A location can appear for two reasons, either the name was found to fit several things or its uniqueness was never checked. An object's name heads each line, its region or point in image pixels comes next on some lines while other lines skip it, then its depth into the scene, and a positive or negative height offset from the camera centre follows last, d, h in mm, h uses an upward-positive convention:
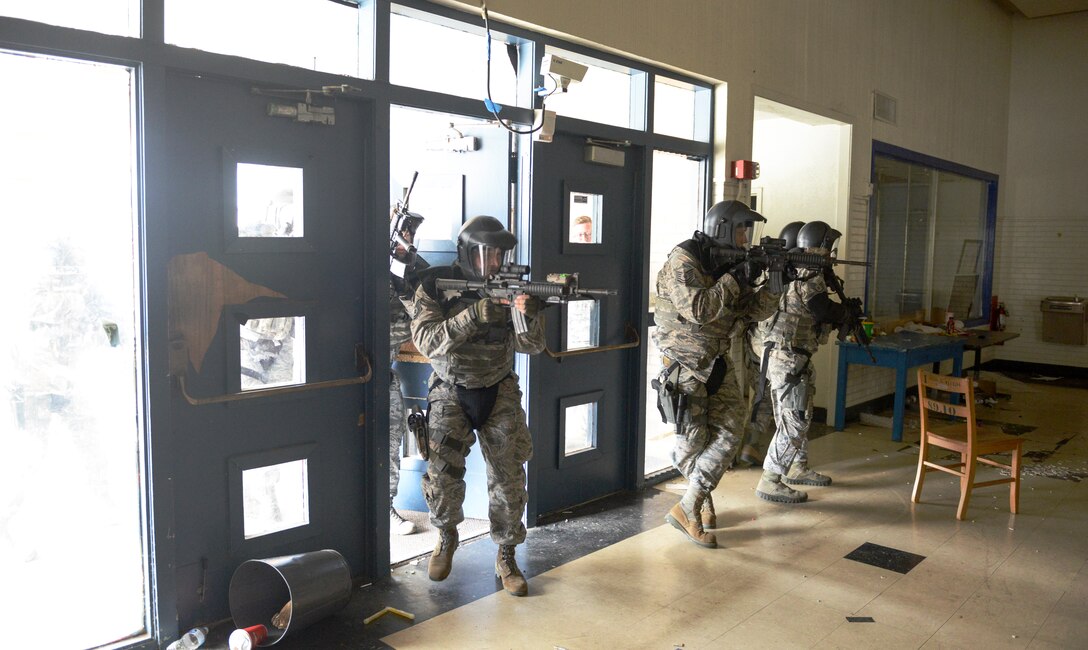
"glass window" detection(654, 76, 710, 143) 5348 +1041
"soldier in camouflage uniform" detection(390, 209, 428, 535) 3635 -241
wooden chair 4648 -1022
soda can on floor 2889 -1391
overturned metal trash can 3027 -1306
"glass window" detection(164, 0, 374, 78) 3010 +911
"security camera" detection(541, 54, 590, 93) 4191 +1016
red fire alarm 5547 +663
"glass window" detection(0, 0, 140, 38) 2604 +808
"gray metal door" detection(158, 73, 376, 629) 3037 -307
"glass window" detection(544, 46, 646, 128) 4543 +994
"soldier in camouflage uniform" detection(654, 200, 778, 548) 4238 -464
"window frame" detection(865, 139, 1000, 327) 7685 +874
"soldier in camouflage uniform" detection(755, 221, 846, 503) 5078 -630
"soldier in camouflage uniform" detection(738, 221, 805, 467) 5562 -1027
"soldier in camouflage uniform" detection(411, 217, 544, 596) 3551 -643
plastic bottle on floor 2971 -1441
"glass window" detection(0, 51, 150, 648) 2734 -395
